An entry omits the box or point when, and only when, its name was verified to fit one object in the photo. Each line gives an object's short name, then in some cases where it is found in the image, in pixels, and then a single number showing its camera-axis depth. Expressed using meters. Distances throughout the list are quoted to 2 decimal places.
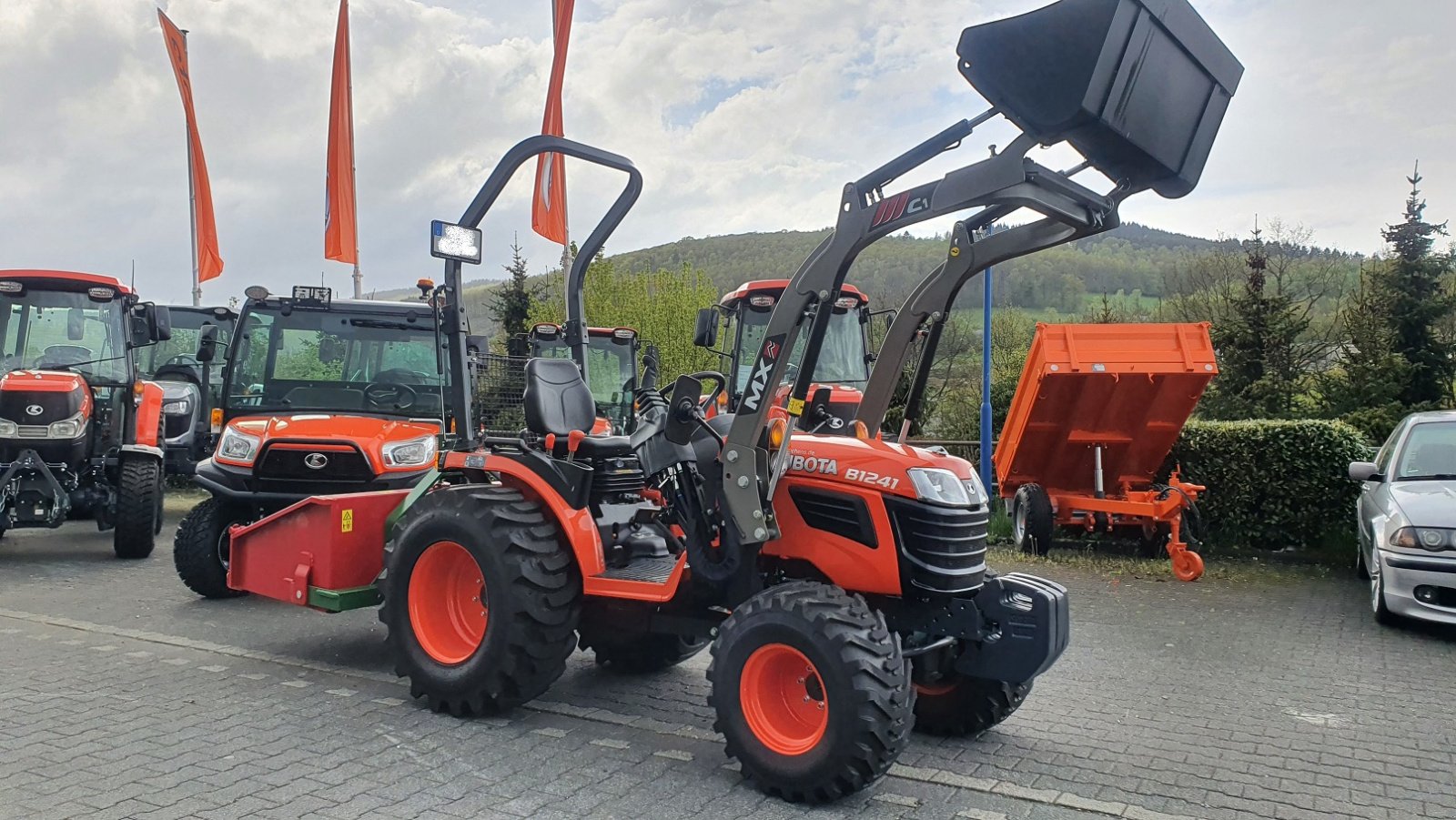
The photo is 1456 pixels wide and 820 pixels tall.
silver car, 7.22
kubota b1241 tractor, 4.08
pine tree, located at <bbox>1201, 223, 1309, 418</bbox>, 18.36
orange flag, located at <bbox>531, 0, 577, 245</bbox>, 18.64
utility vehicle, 7.70
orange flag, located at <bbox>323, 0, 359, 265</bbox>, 18.73
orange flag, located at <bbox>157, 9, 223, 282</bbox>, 20.12
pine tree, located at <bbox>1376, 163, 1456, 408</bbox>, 17.03
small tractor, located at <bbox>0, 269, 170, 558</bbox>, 9.69
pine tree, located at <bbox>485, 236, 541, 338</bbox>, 28.30
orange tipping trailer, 9.77
